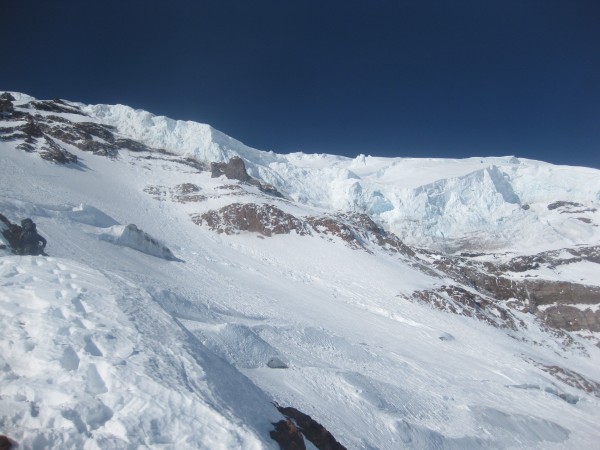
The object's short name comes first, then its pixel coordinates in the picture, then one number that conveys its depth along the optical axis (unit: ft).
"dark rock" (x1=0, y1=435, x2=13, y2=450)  15.23
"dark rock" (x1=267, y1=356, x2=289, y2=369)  46.13
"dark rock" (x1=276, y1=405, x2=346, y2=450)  25.77
